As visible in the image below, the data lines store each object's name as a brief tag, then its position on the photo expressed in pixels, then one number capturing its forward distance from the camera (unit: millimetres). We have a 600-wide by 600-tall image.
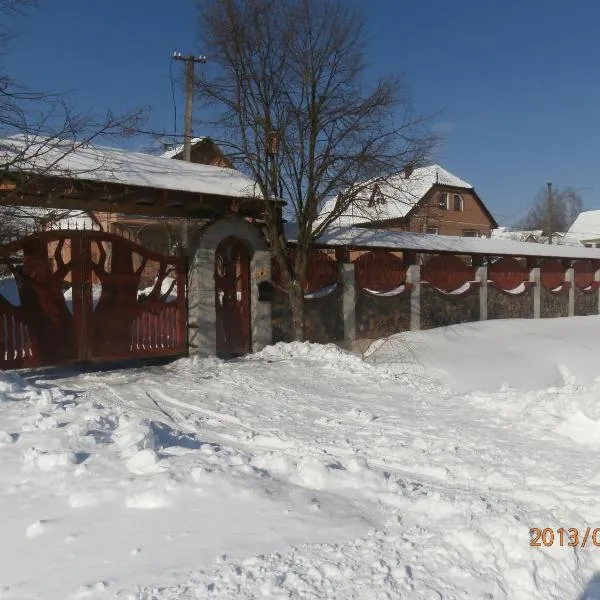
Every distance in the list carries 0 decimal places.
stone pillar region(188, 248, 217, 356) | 9555
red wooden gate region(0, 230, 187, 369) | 8070
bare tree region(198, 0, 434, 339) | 10742
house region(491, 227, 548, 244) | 40003
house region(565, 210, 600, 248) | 47812
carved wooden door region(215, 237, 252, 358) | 10469
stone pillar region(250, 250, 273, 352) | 10430
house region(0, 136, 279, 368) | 7918
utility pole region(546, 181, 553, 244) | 39031
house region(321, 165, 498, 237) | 11711
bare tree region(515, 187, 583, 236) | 52888
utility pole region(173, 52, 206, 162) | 12090
